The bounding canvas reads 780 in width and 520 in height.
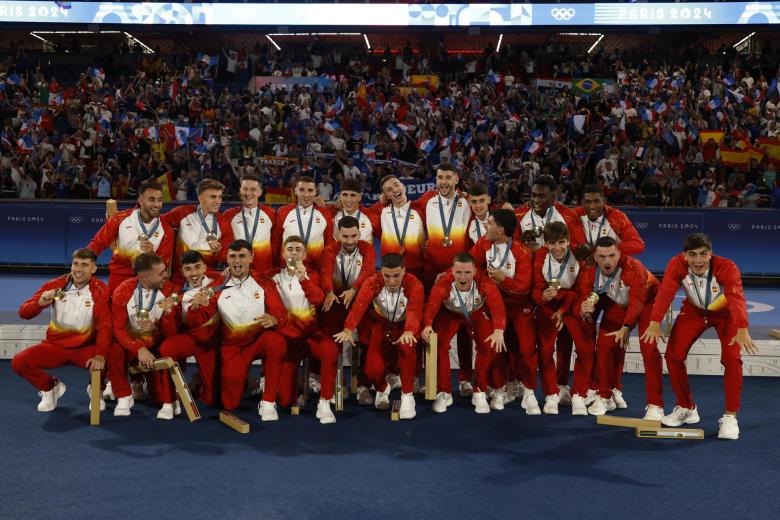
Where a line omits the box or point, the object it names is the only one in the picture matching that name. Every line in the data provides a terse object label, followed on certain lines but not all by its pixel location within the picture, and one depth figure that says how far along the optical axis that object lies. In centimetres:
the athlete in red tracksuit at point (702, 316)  670
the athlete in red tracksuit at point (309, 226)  830
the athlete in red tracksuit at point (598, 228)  793
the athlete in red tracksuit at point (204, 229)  818
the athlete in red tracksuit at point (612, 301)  729
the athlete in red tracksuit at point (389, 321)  738
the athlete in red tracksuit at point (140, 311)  724
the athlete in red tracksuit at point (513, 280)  762
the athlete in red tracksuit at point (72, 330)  724
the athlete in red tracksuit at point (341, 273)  788
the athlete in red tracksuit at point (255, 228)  829
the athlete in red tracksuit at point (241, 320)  730
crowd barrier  1441
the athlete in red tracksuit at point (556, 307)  747
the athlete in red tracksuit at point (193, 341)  730
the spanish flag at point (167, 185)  1680
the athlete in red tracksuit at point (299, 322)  741
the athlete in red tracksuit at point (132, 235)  812
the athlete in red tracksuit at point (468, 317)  750
